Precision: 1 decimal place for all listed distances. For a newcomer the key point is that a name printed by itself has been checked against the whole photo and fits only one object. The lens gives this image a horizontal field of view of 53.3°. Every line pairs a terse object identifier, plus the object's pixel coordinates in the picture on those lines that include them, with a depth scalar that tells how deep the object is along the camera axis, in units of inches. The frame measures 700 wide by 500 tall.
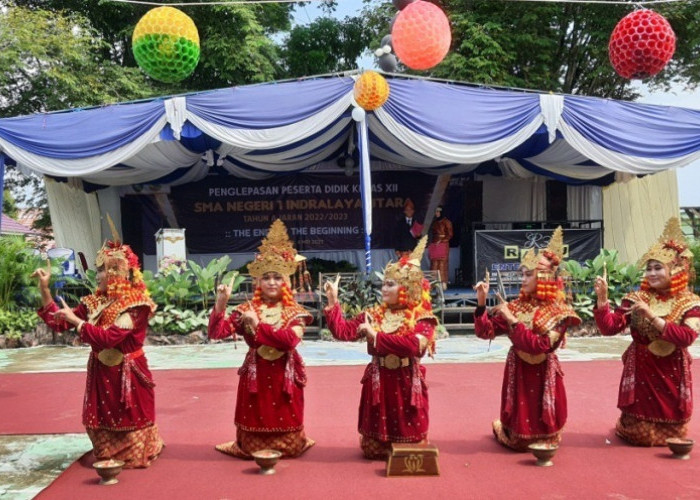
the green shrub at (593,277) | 374.9
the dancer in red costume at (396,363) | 157.8
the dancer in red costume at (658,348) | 167.3
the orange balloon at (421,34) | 264.1
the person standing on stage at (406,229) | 504.4
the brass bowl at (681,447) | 159.2
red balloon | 237.9
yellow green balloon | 247.1
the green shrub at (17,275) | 354.6
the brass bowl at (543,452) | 156.3
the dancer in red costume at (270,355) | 159.3
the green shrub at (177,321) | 350.9
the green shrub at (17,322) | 343.3
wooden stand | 150.5
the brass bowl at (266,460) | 151.6
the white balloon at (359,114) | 364.5
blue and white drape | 365.7
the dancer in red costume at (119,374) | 156.1
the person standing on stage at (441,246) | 474.6
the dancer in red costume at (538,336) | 160.9
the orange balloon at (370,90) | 330.0
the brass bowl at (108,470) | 146.9
